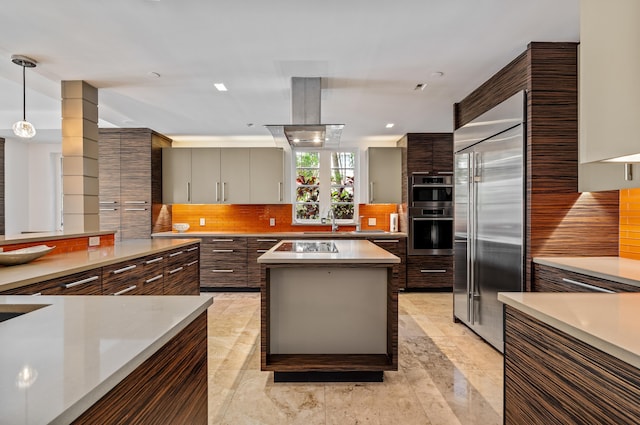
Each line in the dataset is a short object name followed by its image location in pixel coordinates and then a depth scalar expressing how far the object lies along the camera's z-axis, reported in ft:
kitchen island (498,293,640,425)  3.15
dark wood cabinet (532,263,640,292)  6.66
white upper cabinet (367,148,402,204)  19.25
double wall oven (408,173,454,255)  18.06
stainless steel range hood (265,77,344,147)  10.85
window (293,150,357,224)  20.88
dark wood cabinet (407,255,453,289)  18.06
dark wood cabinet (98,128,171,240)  17.95
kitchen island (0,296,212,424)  2.14
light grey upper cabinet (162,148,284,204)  19.22
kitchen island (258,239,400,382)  8.81
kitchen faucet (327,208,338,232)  18.76
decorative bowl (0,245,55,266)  7.47
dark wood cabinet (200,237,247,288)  18.16
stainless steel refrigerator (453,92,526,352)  9.49
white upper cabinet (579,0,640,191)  3.55
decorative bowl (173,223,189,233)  19.33
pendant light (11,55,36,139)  9.75
